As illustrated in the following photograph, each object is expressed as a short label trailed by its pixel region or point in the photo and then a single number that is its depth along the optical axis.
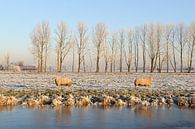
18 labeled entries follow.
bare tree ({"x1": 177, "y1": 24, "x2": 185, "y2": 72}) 83.96
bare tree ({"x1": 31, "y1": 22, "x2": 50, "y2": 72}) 83.38
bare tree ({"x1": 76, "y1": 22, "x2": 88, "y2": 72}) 86.09
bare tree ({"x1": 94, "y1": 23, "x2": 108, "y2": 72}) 89.44
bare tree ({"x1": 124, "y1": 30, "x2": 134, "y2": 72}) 94.62
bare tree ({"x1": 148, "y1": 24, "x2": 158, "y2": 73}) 86.56
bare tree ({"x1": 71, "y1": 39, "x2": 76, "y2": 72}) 86.94
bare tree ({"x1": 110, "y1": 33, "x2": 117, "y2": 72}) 94.12
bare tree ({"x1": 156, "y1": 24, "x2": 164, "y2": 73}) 86.71
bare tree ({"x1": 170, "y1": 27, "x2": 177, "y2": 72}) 87.63
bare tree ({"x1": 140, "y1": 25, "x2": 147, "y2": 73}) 91.00
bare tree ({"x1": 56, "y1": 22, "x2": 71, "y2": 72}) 82.50
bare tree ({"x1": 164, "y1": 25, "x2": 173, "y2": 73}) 87.94
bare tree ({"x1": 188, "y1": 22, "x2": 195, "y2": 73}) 84.14
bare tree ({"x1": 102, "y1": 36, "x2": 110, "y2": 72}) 90.56
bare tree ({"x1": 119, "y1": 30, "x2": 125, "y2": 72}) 95.19
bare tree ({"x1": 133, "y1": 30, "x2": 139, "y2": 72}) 94.19
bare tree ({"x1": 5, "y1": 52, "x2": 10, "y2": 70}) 115.90
